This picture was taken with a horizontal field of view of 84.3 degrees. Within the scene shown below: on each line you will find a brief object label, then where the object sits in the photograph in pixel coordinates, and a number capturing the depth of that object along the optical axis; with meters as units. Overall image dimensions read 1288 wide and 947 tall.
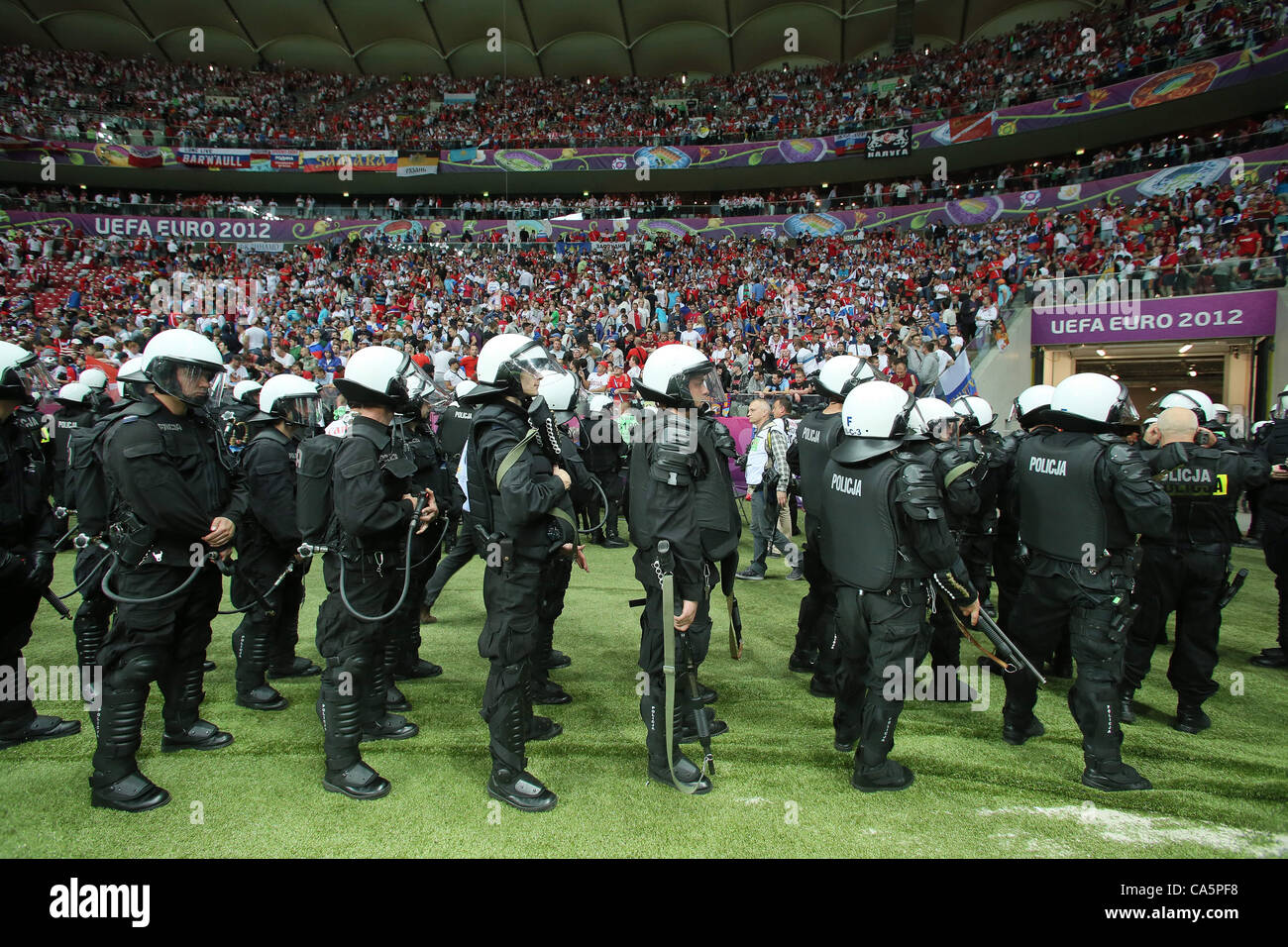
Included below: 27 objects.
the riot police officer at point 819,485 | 4.84
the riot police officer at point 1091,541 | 3.66
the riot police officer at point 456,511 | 5.65
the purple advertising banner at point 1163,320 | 12.19
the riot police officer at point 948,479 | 4.17
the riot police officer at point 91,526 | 4.00
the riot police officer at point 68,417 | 6.55
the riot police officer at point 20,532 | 3.87
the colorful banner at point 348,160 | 29.92
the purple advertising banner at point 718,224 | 20.95
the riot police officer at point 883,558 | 3.47
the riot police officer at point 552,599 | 4.09
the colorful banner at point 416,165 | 30.22
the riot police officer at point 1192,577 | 4.49
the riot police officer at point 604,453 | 9.34
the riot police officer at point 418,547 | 4.57
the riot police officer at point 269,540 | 4.75
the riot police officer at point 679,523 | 3.51
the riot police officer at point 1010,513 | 4.95
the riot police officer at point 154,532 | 3.44
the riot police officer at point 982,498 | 5.00
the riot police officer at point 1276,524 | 5.46
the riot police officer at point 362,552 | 3.49
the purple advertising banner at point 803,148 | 19.69
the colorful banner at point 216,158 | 29.56
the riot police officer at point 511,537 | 3.46
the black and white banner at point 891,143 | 25.55
